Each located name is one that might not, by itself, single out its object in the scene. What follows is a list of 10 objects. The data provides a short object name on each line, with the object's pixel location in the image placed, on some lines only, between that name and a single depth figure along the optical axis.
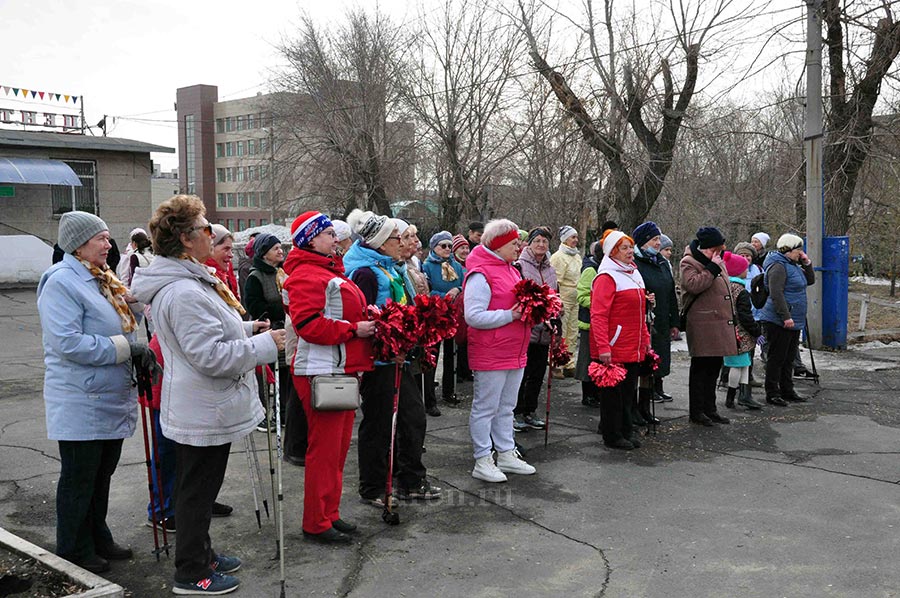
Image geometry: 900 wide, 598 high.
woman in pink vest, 6.38
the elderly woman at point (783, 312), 9.36
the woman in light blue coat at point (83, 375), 4.50
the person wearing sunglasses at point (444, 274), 9.66
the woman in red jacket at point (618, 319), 7.27
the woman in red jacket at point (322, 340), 5.00
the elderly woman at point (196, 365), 4.16
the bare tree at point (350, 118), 30.33
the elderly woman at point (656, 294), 8.10
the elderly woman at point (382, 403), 5.79
